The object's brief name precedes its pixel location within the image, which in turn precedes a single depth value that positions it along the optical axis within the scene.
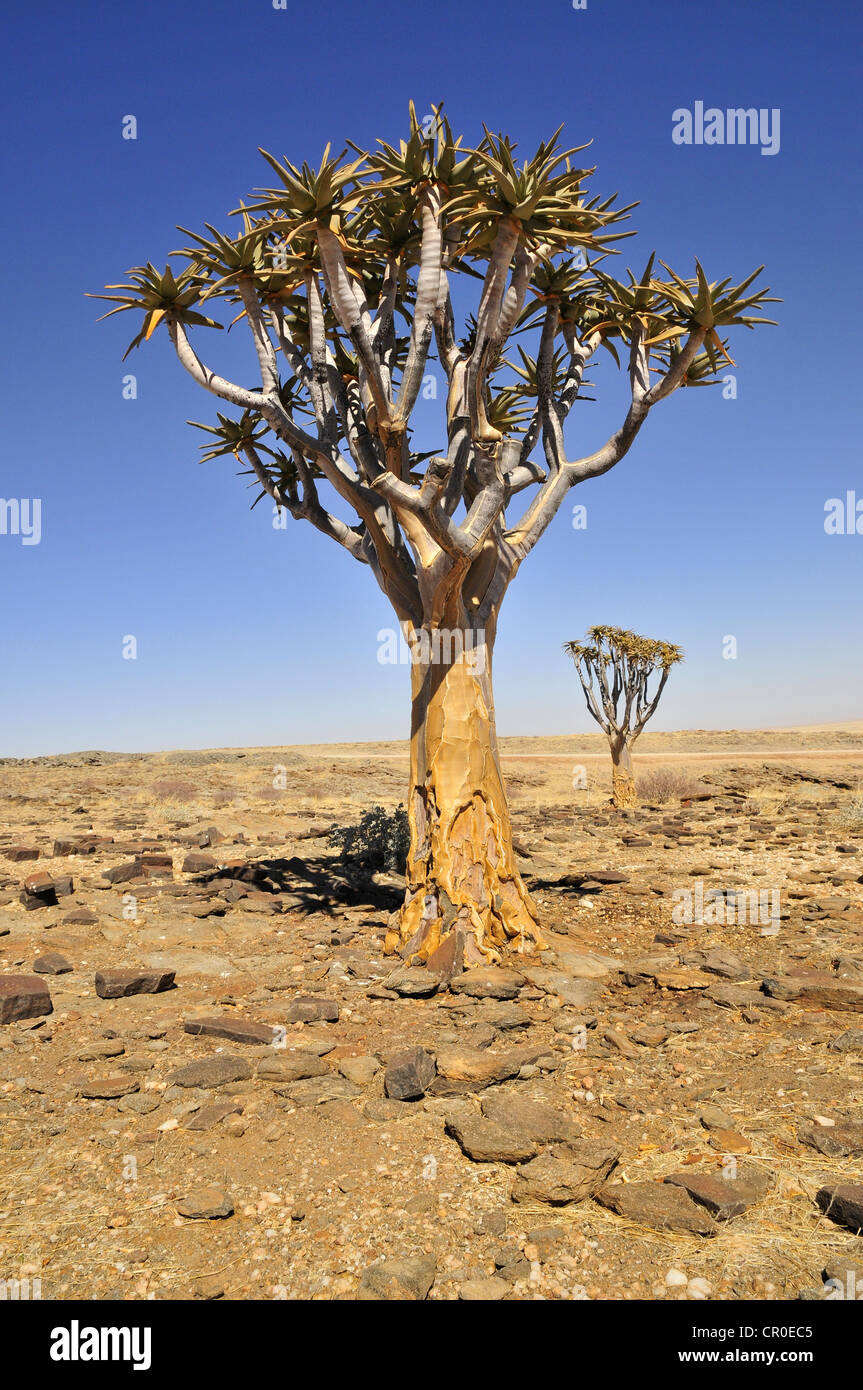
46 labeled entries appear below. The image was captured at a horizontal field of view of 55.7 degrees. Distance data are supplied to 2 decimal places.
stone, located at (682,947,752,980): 7.04
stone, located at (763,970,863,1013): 6.20
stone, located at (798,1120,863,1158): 4.10
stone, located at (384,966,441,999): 6.66
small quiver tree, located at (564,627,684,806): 19.69
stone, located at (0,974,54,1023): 6.02
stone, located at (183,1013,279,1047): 5.70
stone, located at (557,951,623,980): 7.14
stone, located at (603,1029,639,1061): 5.49
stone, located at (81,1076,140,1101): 4.91
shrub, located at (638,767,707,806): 20.59
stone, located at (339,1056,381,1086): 5.14
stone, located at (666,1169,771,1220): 3.62
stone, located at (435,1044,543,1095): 5.02
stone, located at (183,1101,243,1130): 4.52
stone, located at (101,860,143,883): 10.64
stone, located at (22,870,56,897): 9.23
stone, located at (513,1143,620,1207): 3.80
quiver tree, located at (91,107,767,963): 6.90
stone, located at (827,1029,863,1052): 5.35
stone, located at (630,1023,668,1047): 5.70
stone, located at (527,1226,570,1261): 3.42
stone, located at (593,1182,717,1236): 3.52
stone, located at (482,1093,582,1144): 4.34
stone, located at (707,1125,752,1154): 4.20
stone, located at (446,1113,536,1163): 4.18
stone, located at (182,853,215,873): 11.43
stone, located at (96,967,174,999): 6.62
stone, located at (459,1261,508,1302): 3.13
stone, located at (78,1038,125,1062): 5.43
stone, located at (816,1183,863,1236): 3.49
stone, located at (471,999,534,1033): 5.99
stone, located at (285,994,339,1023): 6.16
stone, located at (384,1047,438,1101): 4.88
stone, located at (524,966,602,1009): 6.54
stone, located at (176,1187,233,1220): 3.66
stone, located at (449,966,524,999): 6.57
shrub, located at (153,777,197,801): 21.83
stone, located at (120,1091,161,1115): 4.75
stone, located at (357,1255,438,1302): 3.13
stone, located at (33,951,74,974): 7.17
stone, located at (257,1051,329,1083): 5.14
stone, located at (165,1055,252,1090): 5.05
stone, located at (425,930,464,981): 7.08
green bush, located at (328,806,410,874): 11.66
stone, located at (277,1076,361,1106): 4.85
